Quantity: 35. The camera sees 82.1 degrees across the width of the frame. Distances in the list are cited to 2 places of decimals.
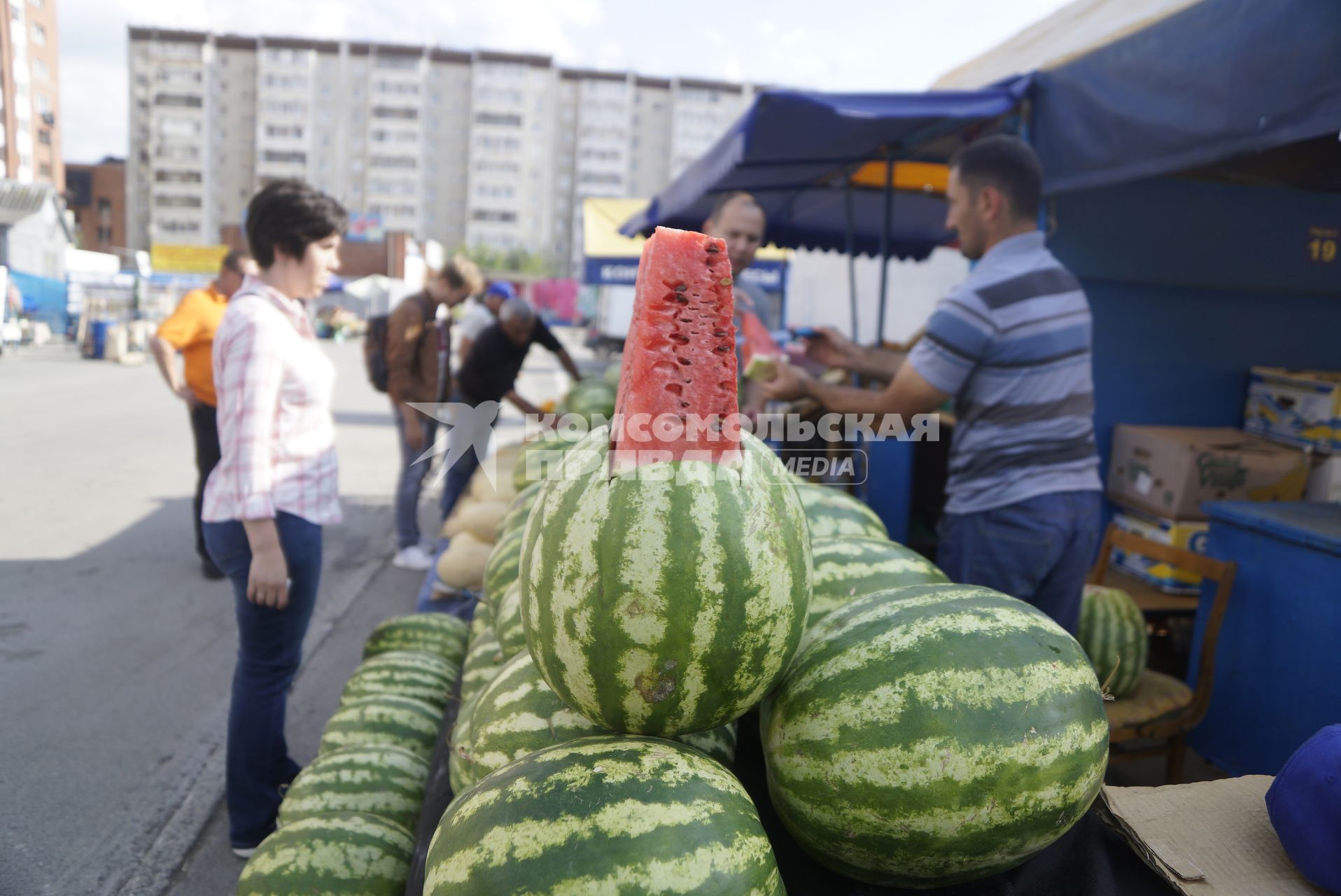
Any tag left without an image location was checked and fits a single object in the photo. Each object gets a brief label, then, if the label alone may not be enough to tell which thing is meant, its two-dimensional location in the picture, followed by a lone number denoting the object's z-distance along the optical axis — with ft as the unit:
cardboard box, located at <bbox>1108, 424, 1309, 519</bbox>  12.98
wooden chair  9.39
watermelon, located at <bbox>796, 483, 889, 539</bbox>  6.58
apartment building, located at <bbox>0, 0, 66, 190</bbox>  143.02
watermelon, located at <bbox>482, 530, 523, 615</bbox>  7.52
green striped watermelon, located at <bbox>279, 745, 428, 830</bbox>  6.34
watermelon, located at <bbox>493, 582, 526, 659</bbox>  5.85
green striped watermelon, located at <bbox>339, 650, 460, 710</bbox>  8.34
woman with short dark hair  7.66
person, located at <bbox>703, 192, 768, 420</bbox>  12.54
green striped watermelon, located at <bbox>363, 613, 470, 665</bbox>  9.82
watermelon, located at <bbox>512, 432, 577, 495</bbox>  11.21
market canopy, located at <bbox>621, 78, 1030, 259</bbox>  12.49
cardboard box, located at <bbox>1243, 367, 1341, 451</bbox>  13.00
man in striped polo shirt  8.50
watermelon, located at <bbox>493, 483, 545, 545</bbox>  9.12
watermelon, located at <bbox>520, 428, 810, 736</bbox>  3.62
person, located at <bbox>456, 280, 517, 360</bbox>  20.98
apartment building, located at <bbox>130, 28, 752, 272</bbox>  245.04
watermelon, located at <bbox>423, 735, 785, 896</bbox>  3.16
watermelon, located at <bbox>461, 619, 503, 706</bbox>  6.57
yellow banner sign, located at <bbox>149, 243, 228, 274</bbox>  140.77
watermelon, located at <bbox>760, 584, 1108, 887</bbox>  3.59
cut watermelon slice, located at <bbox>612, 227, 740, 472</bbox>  3.84
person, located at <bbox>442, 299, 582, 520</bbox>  19.30
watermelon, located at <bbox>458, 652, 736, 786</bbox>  4.45
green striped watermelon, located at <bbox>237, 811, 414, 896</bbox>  5.30
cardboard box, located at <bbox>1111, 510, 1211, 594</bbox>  13.03
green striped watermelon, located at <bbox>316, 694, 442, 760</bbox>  7.37
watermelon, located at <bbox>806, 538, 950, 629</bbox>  5.31
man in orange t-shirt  16.42
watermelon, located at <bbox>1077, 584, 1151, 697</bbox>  10.05
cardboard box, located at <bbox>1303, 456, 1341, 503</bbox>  12.92
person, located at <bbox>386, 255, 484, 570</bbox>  18.90
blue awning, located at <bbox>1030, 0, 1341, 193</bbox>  7.81
